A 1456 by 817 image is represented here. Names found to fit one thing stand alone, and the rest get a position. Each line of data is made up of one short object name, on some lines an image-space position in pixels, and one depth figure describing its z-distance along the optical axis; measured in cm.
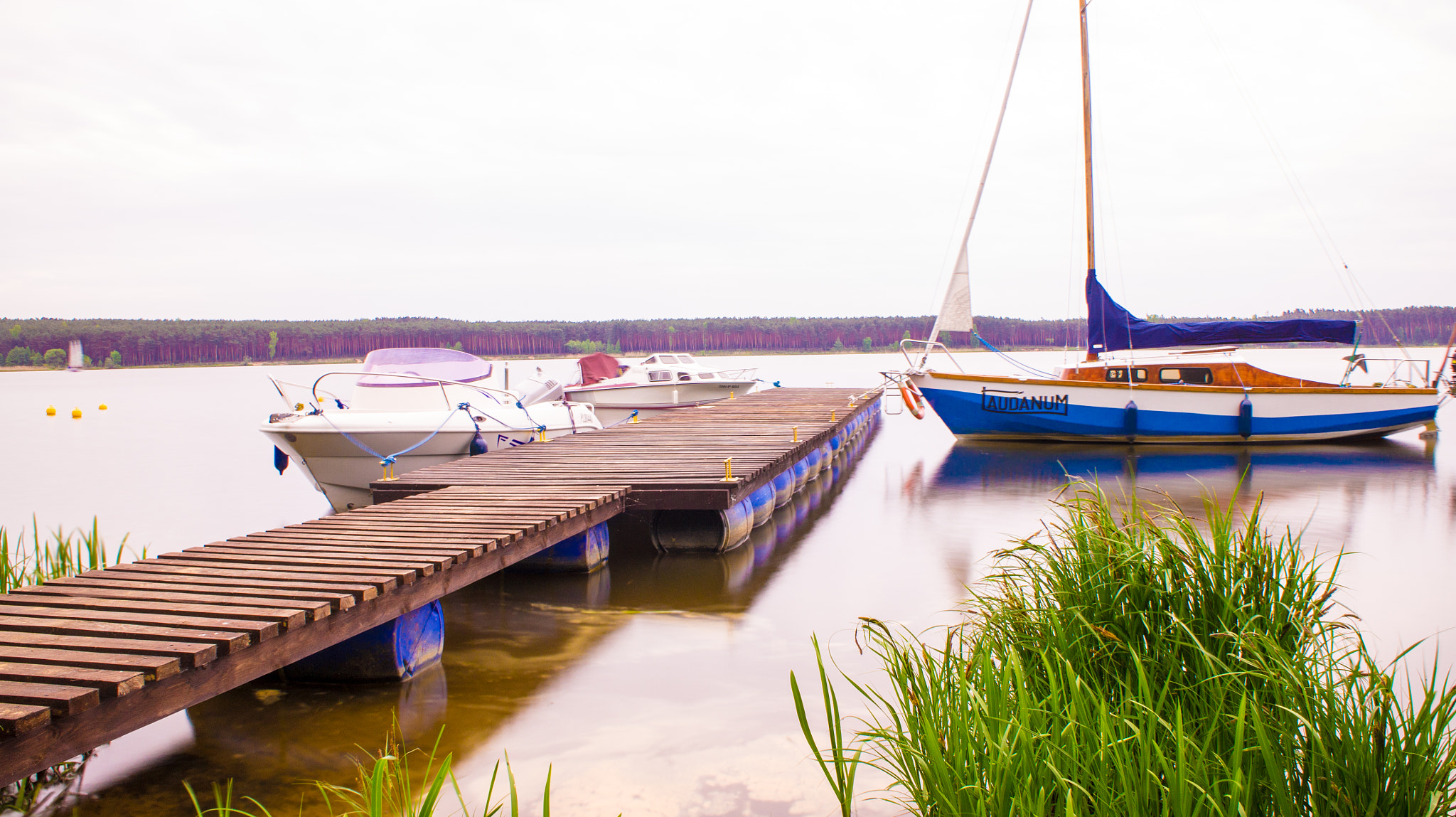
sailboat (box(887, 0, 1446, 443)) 1584
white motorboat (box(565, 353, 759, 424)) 2061
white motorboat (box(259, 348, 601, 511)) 1038
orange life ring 1626
